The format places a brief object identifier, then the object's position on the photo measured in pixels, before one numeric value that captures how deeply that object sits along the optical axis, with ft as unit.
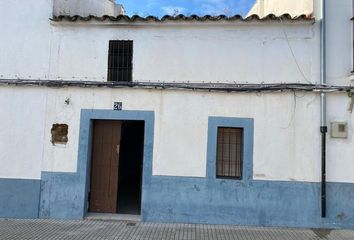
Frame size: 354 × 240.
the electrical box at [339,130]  28.09
